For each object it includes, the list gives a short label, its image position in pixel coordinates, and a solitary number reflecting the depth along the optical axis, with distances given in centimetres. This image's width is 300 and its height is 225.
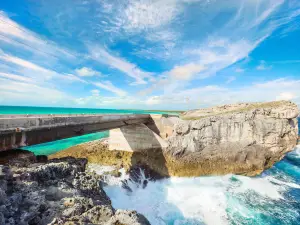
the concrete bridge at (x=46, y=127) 606
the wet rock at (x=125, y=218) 346
